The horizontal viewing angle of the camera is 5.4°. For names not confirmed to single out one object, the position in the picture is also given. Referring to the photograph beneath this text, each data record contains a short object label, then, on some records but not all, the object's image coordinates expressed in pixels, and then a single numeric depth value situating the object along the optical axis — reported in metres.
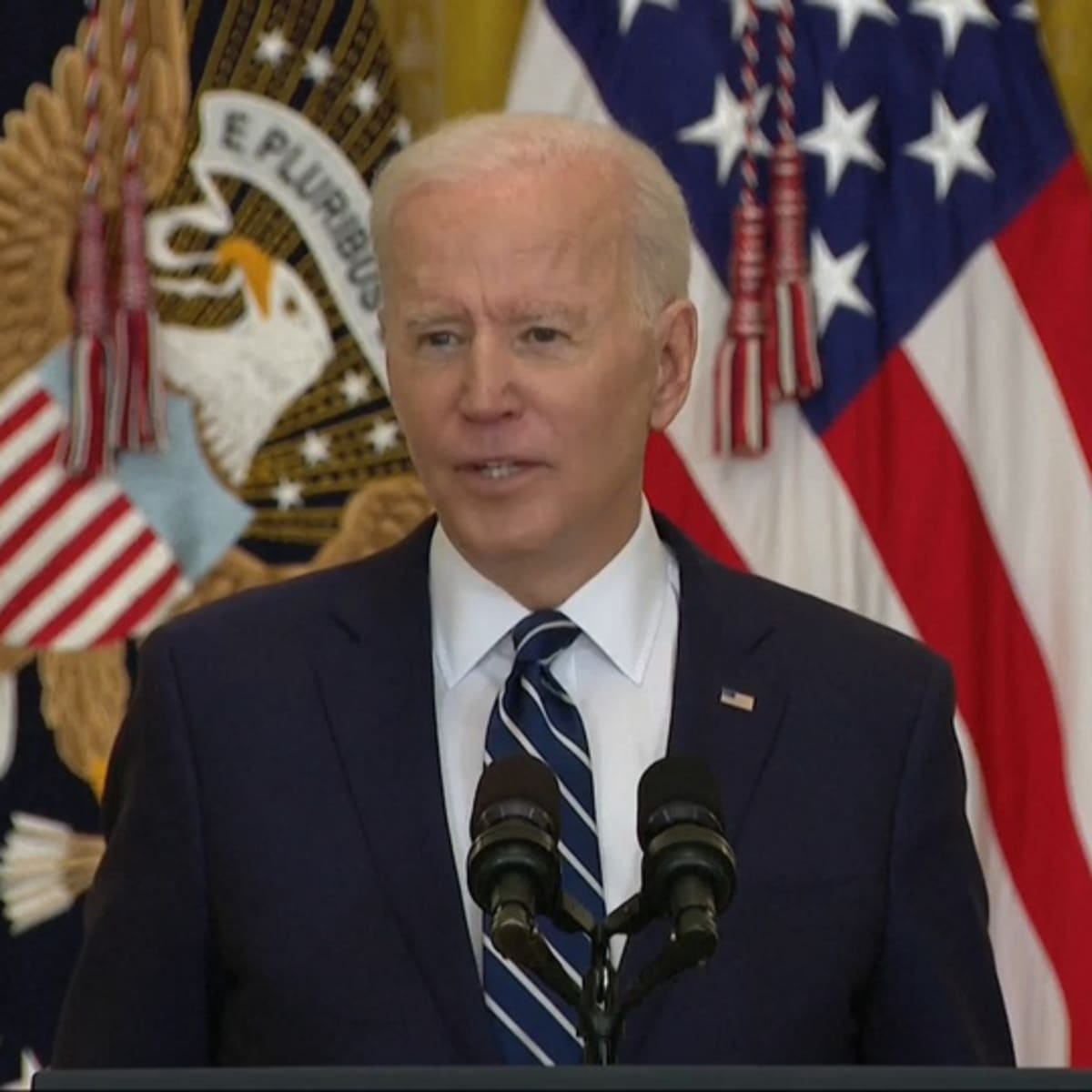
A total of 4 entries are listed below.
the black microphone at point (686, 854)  6.22
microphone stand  6.24
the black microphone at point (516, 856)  6.21
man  6.59
